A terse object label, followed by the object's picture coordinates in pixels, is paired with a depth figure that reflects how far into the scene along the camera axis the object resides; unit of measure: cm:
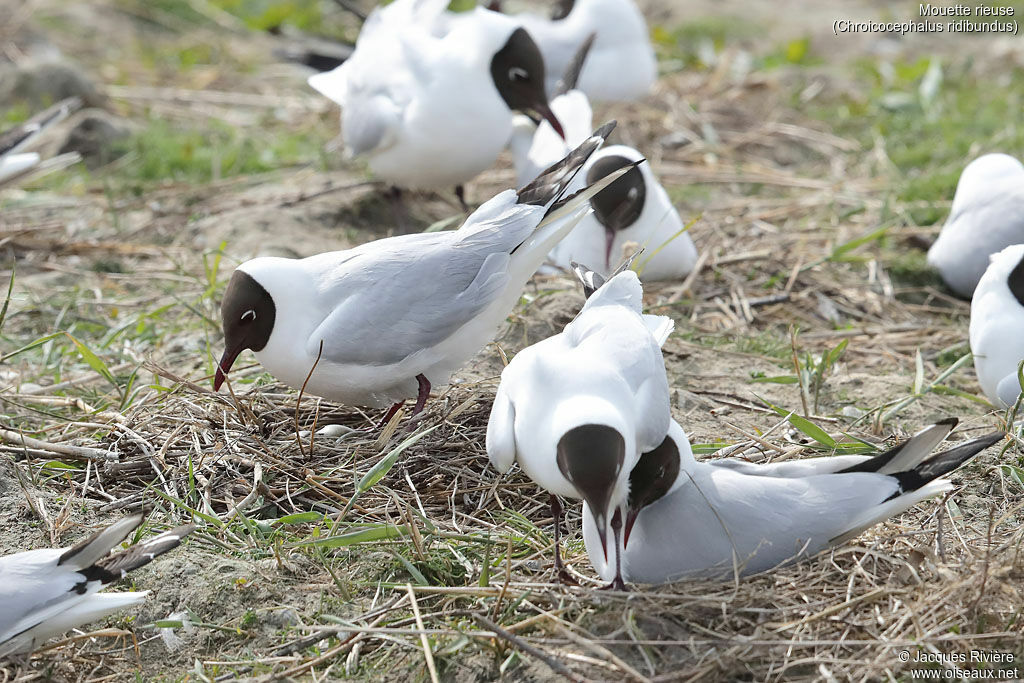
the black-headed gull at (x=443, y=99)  1125
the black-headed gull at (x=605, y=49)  1504
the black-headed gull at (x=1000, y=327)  793
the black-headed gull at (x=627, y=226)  1066
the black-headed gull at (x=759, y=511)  587
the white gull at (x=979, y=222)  1013
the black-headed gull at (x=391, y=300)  739
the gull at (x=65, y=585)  559
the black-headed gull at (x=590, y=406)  537
